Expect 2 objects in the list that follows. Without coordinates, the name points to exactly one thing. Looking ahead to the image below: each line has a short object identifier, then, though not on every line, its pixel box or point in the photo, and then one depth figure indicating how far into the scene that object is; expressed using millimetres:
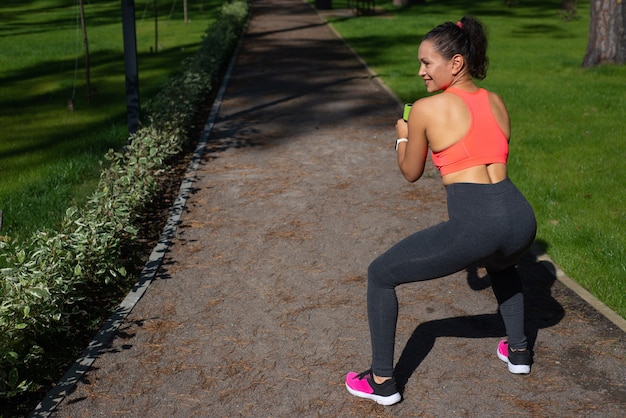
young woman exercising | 3707
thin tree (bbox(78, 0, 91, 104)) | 12619
